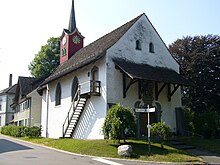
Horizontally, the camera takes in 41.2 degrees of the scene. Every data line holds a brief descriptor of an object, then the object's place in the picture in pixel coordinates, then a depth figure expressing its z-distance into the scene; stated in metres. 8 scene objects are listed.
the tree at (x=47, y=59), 54.47
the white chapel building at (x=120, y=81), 22.55
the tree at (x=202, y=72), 32.56
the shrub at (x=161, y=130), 18.27
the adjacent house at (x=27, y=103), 42.31
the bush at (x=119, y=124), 17.66
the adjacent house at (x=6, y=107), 67.19
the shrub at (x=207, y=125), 24.73
